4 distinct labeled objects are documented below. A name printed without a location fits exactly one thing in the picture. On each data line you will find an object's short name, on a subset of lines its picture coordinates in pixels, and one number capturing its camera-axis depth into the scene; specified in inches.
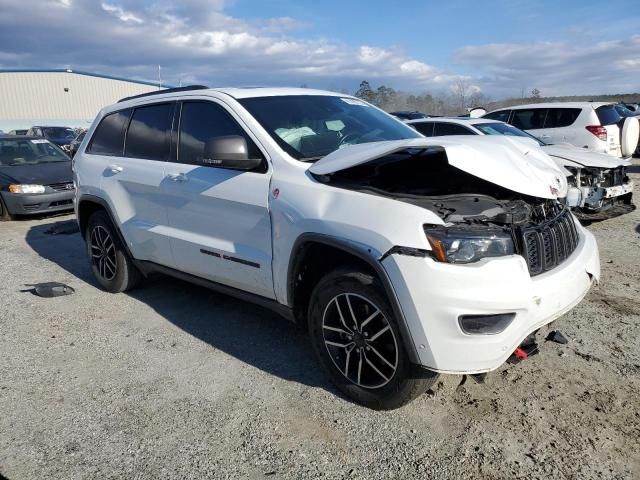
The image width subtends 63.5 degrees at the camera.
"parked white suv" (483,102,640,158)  405.7
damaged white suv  101.0
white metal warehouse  1616.6
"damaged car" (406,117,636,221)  255.9
